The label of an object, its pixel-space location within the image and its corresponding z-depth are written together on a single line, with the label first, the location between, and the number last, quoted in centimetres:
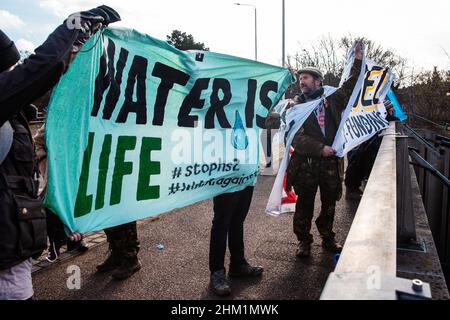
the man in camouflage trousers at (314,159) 439
